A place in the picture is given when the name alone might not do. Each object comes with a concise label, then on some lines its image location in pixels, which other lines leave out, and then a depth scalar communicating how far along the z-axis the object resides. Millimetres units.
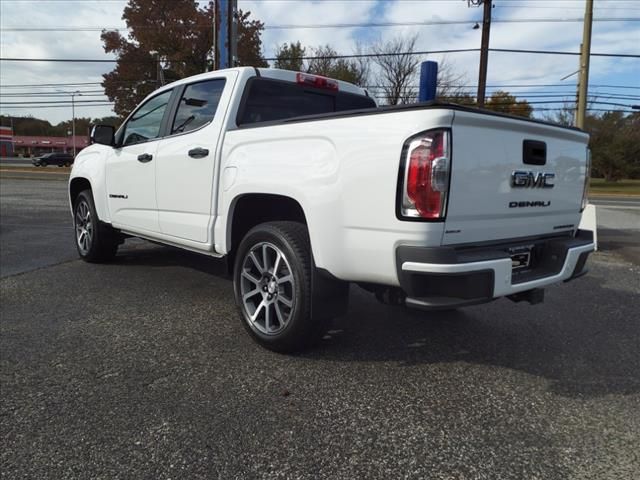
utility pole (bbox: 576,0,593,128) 11914
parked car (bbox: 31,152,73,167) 56212
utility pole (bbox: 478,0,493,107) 15109
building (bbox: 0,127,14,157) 82875
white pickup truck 2623
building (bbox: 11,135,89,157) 97925
